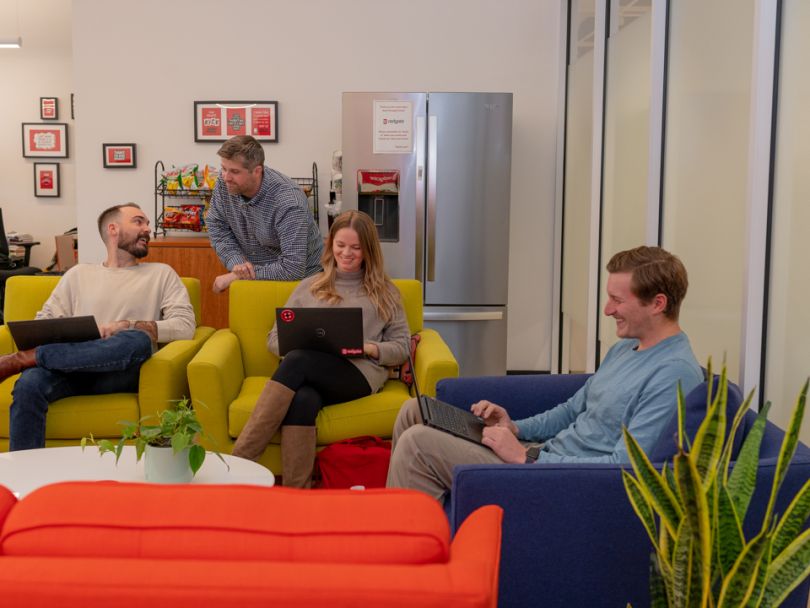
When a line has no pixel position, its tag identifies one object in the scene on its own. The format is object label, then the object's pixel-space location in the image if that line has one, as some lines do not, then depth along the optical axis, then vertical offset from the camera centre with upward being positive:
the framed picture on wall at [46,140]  10.16 +0.55
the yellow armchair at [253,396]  3.67 -0.78
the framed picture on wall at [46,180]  10.20 +0.14
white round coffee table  2.74 -0.80
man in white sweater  3.66 -0.53
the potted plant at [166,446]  2.64 -0.69
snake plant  1.51 -0.53
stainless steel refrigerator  5.63 +0.01
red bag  3.60 -0.99
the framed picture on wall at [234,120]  6.25 +0.49
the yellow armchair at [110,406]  3.75 -0.82
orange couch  1.12 -0.43
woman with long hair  3.60 -0.63
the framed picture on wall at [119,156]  6.34 +0.25
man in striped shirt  4.38 -0.12
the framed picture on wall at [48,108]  10.09 +0.89
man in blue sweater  2.39 -0.50
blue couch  2.09 -0.71
